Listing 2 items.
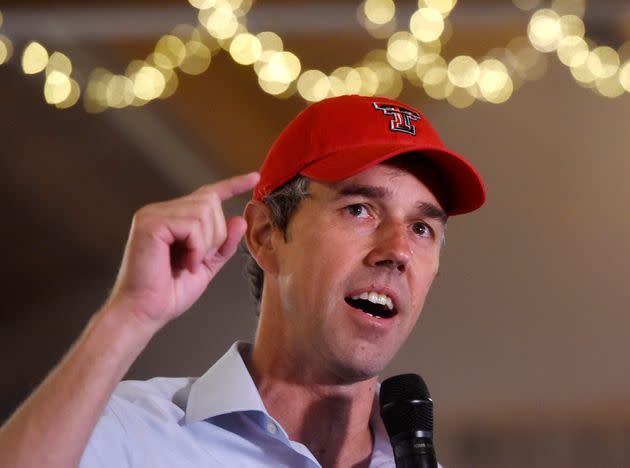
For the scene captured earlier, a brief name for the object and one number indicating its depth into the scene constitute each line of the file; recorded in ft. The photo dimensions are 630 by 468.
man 16.68
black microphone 16.27
